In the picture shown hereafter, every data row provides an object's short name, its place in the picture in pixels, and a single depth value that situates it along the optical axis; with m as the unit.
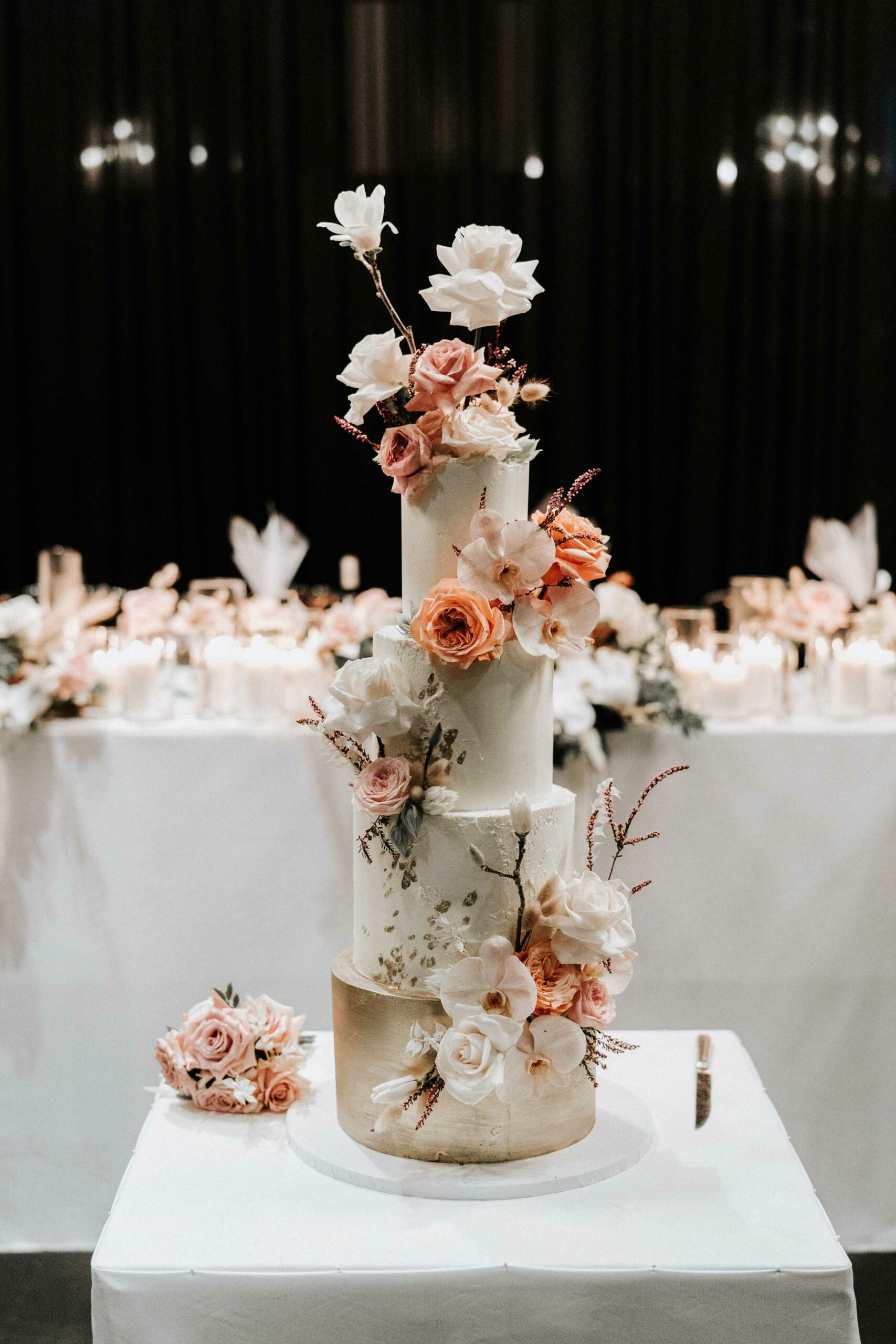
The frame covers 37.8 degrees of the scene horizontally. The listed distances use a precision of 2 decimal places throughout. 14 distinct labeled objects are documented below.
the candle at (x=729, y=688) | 2.97
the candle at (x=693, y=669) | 2.98
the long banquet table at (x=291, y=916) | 2.85
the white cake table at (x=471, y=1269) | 1.33
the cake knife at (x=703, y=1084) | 1.71
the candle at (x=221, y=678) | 3.01
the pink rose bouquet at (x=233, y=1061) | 1.72
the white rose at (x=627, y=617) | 2.93
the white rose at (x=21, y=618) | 2.94
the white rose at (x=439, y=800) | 1.51
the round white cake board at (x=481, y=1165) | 1.49
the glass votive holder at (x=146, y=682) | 2.91
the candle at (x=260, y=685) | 2.92
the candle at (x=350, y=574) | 3.52
